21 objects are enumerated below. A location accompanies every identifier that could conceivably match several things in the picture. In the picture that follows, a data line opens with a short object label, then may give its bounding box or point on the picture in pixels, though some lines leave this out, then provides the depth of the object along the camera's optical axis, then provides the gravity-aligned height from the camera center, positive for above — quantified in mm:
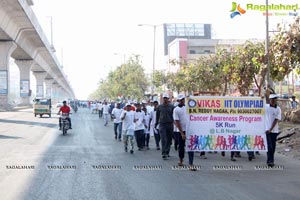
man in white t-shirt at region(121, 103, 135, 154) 16703 -942
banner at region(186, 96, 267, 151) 13438 -652
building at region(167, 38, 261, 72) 78288 +8327
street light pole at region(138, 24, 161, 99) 49781 +5153
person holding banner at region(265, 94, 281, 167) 13016 -721
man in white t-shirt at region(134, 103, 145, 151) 17531 -988
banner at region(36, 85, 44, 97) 88144 +1398
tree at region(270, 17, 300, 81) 16750 +1728
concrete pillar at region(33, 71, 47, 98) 89625 +3349
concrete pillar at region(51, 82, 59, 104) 140075 +2018
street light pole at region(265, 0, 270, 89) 22453 +2291
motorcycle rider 25678 -573
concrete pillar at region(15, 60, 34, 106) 69438 +3038
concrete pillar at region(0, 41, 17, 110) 50844 +3422
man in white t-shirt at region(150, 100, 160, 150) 18219 -1071
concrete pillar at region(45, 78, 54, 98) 121019 +3198
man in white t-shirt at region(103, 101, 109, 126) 34197 -892
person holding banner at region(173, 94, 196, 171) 12609 -629
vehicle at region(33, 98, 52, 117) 46719 -857
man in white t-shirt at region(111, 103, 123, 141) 21891 -925
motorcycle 24797 -1254
